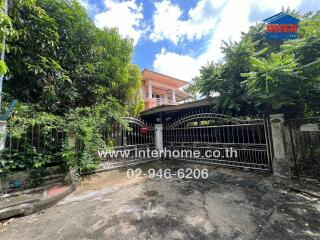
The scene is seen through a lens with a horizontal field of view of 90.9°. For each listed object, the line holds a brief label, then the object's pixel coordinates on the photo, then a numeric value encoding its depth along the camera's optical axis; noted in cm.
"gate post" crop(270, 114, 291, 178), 444
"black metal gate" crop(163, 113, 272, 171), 512
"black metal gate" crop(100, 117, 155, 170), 620
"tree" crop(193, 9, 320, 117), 376
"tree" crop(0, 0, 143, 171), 454
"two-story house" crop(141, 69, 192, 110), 1273
